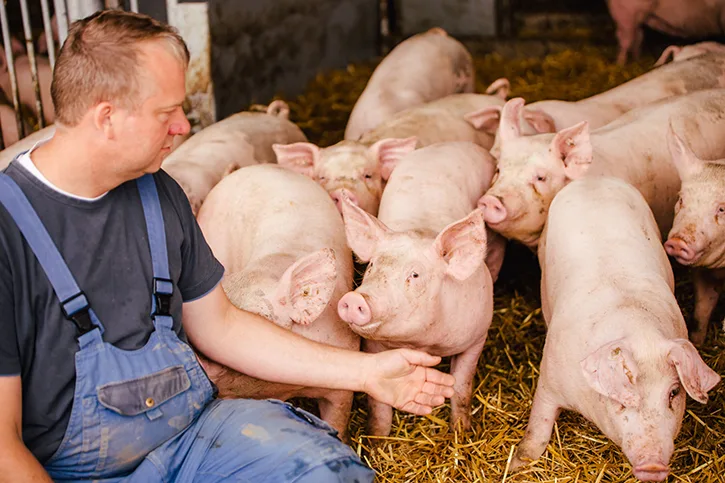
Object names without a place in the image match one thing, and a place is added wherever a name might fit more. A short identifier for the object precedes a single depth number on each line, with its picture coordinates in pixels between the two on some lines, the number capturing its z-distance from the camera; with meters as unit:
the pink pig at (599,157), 4.16
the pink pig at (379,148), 4.57
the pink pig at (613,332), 2.68
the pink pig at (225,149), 4.53
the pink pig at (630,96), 5.10
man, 2.19
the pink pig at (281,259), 3.09
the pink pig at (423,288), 3.14
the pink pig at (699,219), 3.85
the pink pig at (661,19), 7.95
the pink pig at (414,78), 5.98
